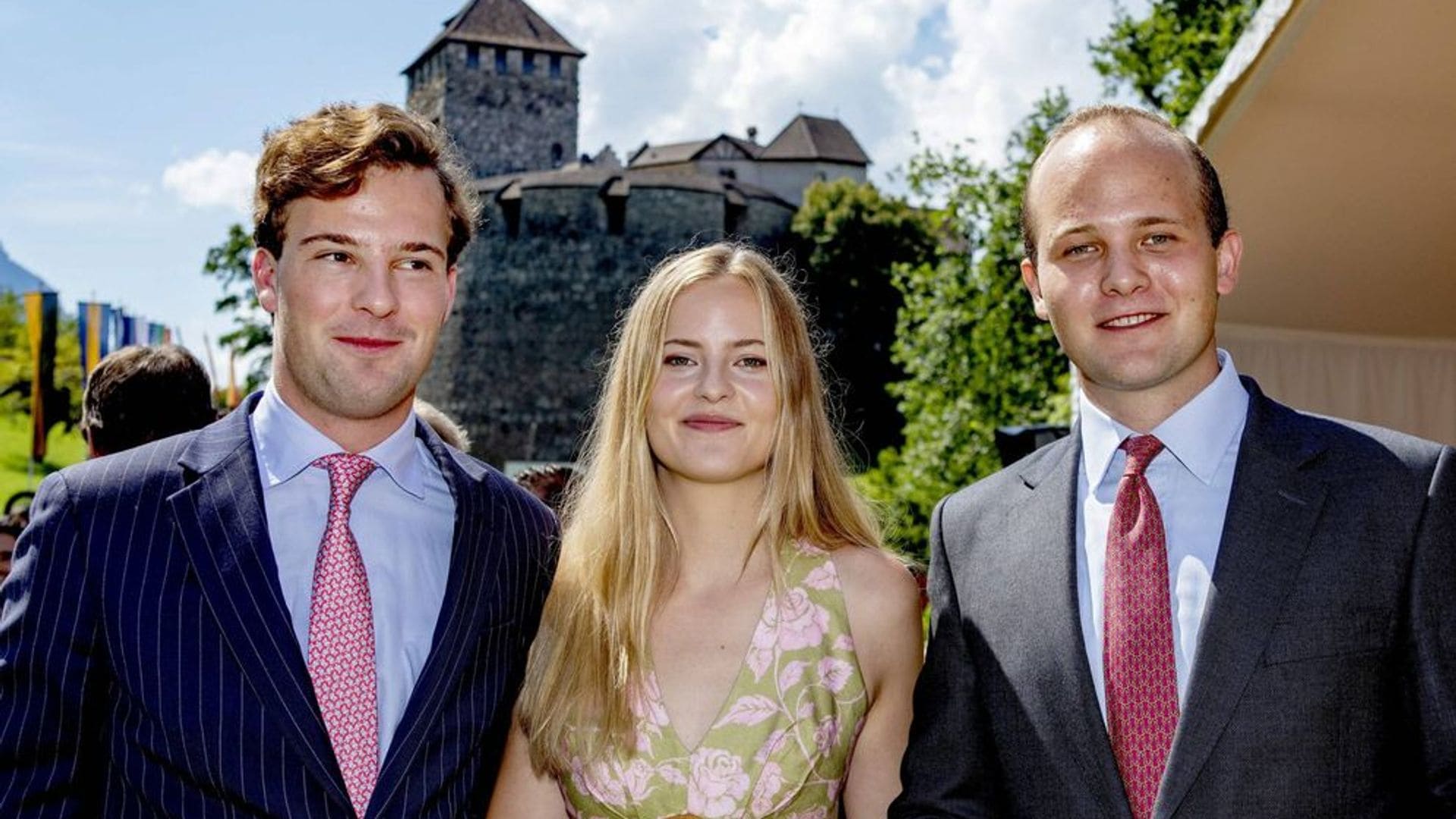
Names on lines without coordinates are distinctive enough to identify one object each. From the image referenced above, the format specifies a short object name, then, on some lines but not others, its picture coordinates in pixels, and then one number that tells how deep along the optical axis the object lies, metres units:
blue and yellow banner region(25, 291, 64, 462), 16.00
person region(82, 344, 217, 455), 3.54
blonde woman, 2.42
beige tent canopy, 3.92
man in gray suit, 1.87
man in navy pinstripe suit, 2.03
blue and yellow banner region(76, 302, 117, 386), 18.97
